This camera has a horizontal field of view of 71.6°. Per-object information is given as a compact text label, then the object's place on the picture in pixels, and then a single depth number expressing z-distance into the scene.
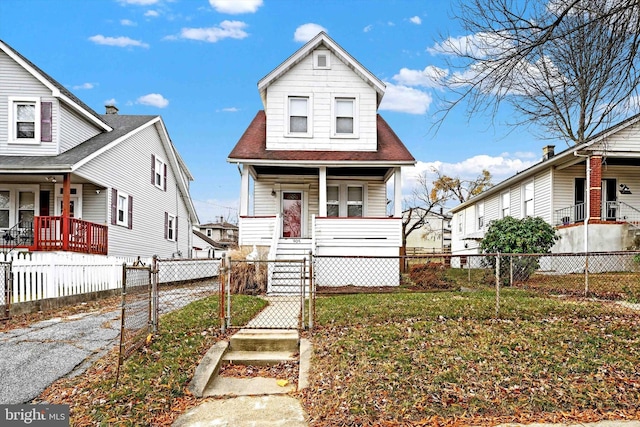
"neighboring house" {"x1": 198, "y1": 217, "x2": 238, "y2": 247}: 57.94
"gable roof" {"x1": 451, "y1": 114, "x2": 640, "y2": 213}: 15.40
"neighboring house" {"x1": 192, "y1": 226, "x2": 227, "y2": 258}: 27.27
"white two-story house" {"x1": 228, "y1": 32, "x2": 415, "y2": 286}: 13.71
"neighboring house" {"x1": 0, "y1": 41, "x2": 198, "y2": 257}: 14.64
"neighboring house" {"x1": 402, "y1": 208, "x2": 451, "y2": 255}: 49.31
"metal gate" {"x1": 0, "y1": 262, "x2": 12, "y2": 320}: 8.39
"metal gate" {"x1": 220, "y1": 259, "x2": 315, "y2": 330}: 7.16
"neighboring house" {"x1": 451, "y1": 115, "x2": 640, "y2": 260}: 15.84
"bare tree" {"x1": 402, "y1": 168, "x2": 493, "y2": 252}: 37.19
